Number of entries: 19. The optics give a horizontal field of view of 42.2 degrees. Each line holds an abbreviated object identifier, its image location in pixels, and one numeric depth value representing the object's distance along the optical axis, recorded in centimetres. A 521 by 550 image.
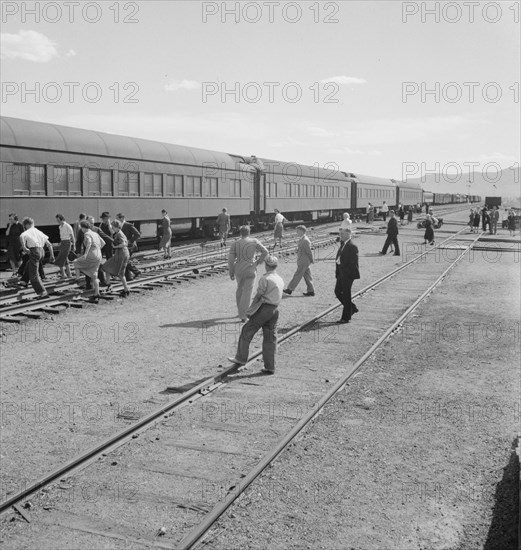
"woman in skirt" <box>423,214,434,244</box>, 3183
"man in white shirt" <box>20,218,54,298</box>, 1380
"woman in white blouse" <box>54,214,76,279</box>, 1644
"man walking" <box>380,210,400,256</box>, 2537
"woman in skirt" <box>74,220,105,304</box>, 1397
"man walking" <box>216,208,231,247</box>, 2591
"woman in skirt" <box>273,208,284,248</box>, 2572
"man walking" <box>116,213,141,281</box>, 1700
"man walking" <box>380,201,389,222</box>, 4701
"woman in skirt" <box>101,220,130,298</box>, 1440
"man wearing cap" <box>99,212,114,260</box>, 1653
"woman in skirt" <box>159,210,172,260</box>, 2116
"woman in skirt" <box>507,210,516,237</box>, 4408
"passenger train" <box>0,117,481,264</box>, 1816
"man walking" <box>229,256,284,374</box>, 912
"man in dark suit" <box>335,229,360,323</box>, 1269
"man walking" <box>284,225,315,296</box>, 1507
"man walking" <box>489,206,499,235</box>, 4231
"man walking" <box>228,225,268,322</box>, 1144
